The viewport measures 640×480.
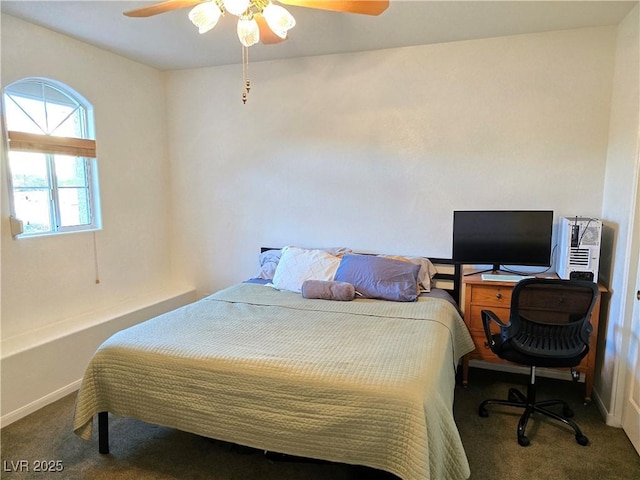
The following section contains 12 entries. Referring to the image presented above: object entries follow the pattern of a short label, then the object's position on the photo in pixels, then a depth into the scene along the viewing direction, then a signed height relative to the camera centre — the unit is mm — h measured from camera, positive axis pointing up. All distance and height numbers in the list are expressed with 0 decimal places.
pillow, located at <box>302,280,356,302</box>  2865 -668
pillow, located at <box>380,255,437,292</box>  3119 -580
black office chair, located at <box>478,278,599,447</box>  2236 -725
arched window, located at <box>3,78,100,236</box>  2834 +271
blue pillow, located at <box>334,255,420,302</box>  2854 -585
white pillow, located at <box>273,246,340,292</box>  3143 -568
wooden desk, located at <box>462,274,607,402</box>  2805 -764
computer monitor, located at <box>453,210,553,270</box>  2918 -294
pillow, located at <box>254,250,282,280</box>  3479 -588
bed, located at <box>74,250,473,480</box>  1650 -848
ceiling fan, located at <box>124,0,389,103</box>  1880 +876
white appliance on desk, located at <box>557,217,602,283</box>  2660 -330
